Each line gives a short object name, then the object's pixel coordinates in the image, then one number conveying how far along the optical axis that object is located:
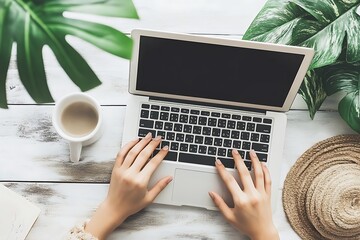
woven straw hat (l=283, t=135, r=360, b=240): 0.92
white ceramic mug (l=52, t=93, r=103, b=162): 0.90
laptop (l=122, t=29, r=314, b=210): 0.86
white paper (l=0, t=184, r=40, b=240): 0.94
